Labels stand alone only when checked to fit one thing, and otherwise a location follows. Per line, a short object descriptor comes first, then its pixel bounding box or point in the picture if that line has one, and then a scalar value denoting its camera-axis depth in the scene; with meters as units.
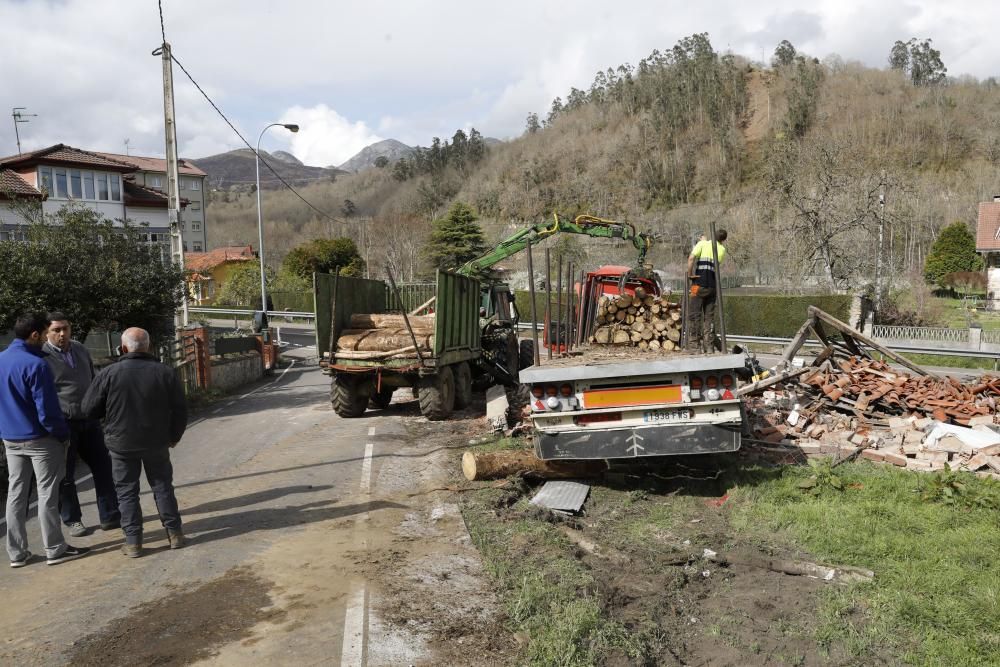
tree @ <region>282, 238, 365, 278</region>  49.94
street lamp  26.77
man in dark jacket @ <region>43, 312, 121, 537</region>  5.91
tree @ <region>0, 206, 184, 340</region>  10.95
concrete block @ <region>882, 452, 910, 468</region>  7.67
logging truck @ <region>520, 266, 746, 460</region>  6.43
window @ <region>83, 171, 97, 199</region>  40.44
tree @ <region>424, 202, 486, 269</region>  49.59
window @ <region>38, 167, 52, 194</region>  37.21
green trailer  11.31
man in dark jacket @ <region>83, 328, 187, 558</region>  5.44
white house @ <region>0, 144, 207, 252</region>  36.97
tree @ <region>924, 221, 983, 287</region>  44.09
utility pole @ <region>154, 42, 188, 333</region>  15.49
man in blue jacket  5.32
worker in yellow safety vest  9.02
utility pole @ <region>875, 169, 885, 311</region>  27.55
